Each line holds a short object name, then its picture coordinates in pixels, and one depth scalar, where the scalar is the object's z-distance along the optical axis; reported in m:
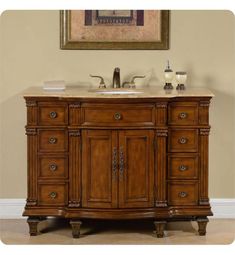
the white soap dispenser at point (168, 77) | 5.17
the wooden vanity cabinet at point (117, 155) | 4.73
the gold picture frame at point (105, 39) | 5.28
